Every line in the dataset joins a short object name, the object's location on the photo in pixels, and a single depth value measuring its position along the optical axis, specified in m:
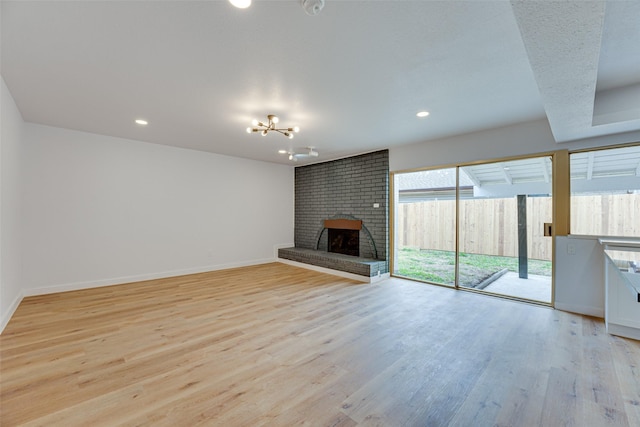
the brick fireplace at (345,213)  5.13
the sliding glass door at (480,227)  3.67
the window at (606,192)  3.03
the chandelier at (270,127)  3.35
